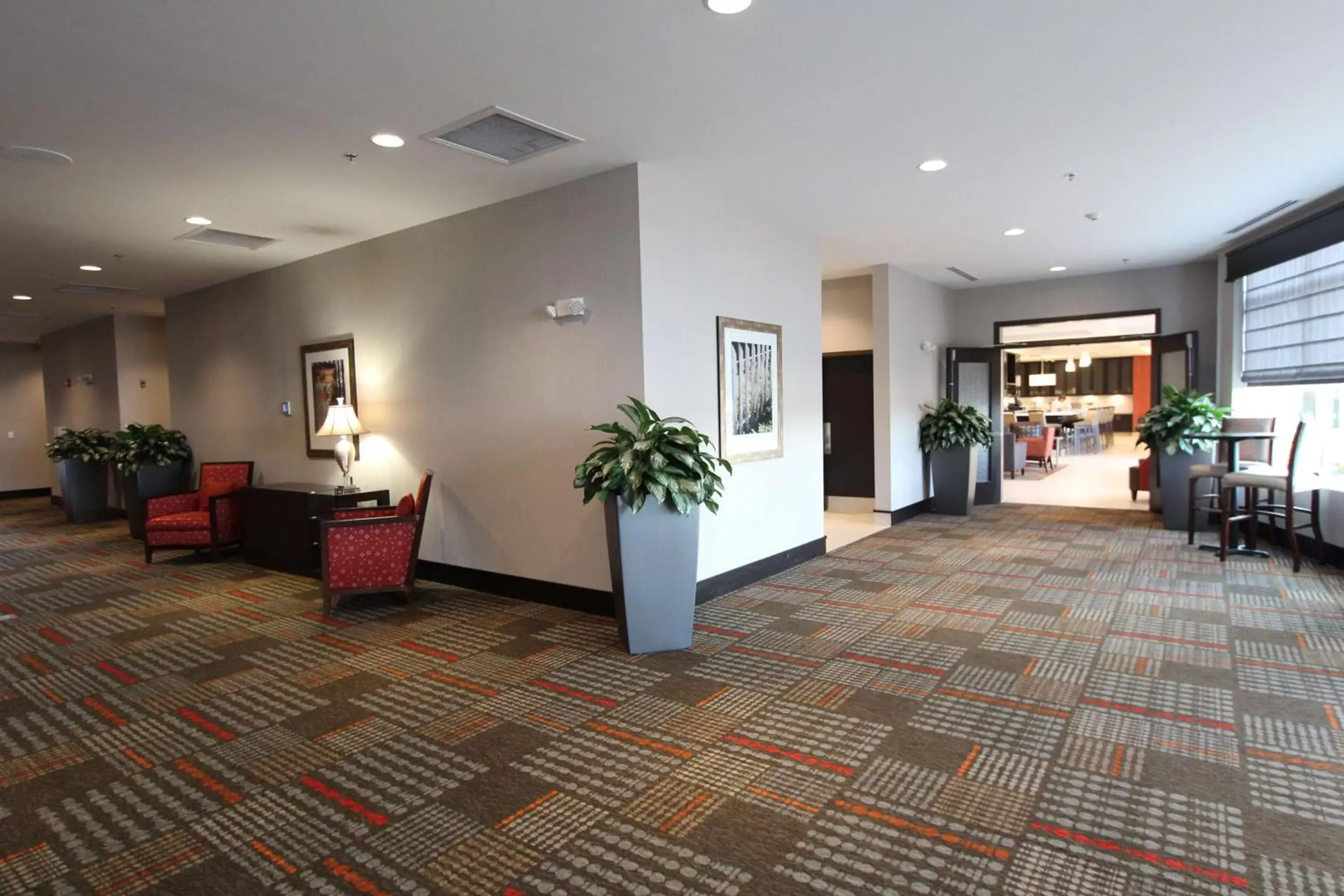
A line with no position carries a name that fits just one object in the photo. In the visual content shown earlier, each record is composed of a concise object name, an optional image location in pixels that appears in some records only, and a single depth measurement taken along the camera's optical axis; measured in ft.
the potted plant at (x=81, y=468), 31.68
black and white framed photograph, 16.97
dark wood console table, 19.38
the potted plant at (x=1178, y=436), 23.43
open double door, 31.09
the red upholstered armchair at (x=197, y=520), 22.16
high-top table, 19.69
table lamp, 19.75
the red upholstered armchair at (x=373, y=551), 16.08
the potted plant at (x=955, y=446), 28.04
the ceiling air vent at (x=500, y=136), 12.19
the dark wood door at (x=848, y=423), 28.73
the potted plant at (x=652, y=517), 12.77
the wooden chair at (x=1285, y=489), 17.78
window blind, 19.03
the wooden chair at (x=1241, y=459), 21.61
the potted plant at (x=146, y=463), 27.12
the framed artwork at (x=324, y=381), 21.09
